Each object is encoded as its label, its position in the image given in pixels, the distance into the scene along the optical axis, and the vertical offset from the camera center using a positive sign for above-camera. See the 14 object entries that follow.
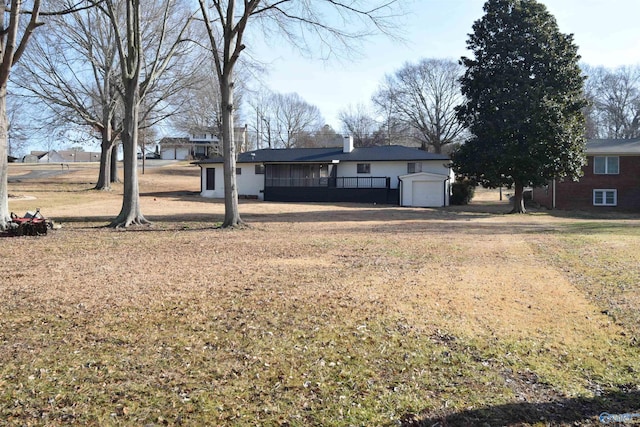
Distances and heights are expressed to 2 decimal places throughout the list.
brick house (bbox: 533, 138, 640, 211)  32.66 +0.32
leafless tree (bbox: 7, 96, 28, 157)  34.10 +4.64
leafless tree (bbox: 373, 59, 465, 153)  57.06 +9.51
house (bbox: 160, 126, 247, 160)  63.16 +6.47
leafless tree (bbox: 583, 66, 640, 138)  60.69 +9.92
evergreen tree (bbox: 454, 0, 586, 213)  27.92 +4.95
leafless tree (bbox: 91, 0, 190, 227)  16.83 +3.29
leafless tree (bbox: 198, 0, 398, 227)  16.52 +4.44
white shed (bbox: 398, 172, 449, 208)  35.41 -0.12
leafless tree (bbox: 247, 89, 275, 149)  72.44 +8.39
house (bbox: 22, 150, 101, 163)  111.73 +7.85
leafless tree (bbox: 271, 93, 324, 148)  74.75 +9.51
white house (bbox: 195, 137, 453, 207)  35.62 +1.01
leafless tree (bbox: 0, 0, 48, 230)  13.34 +3.72
